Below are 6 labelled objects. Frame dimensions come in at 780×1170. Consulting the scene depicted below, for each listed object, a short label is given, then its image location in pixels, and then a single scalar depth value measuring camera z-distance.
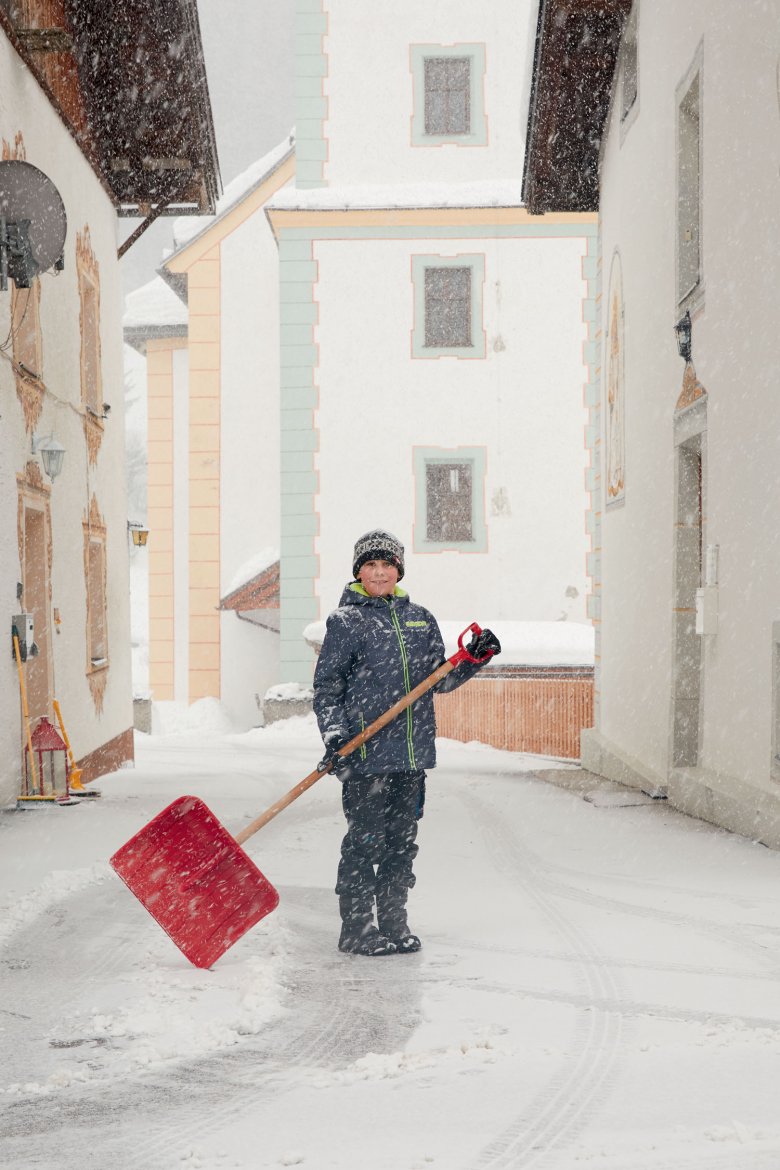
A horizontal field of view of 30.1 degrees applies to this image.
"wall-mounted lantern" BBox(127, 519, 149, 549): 19.44
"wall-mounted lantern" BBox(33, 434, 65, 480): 11.43
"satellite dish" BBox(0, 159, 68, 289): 9.38
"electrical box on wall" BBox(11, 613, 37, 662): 10.37
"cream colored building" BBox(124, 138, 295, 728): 25.44
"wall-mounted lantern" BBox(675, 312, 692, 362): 10.16
